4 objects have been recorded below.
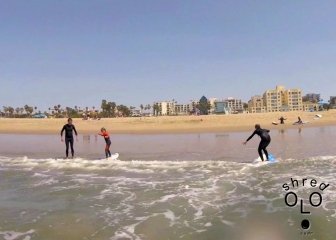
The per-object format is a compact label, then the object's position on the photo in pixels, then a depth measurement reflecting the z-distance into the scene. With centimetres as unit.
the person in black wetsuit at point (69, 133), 1818
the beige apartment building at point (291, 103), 19534
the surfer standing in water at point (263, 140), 1463
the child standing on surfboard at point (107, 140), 1715
